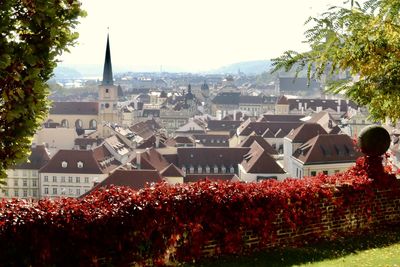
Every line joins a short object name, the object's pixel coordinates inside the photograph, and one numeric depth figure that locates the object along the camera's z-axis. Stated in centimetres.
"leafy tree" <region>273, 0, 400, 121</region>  742
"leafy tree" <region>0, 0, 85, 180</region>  707
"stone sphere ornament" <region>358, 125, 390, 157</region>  1168
